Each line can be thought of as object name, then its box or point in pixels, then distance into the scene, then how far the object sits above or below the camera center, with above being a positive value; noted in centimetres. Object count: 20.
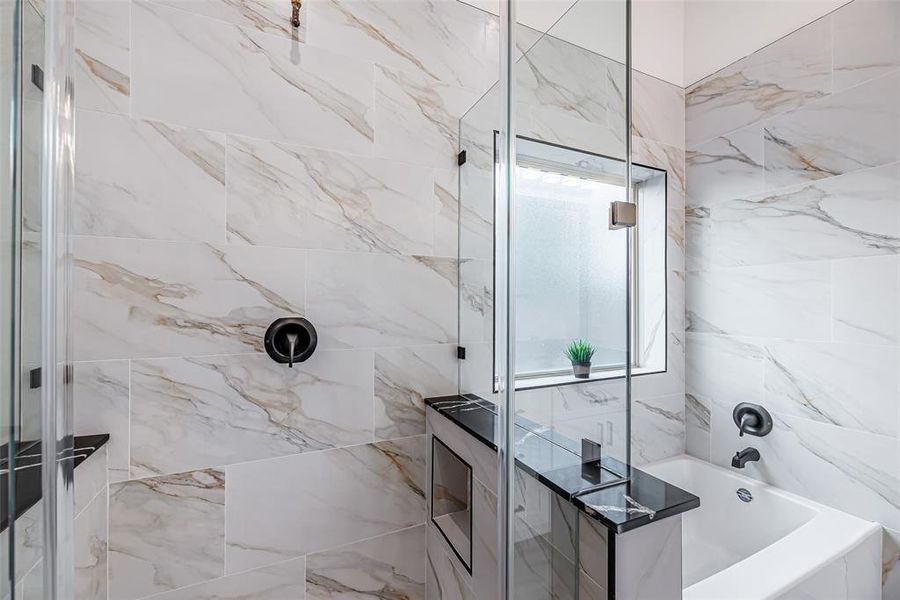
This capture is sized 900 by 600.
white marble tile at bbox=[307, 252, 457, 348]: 117 +0
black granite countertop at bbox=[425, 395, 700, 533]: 62 -32
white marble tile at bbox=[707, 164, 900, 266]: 119 +27
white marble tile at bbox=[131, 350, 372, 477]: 100 -31
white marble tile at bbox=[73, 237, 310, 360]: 96 +0
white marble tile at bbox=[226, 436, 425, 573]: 109 -60
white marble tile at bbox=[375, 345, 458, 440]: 125 -28
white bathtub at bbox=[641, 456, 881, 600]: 95 -73
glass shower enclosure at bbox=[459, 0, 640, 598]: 68 +5
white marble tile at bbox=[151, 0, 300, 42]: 105 +79
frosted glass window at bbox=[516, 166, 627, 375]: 69 +5
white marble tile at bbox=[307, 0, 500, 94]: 120 +85
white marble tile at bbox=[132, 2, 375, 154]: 101 +60
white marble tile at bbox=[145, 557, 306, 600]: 104 -79
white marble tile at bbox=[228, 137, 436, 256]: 109 +29
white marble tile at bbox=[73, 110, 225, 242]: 96 +30
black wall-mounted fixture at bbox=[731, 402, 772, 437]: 147 -46
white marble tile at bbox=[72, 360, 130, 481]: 94 -26
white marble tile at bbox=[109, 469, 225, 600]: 98 -60
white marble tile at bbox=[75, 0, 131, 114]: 96 +60
